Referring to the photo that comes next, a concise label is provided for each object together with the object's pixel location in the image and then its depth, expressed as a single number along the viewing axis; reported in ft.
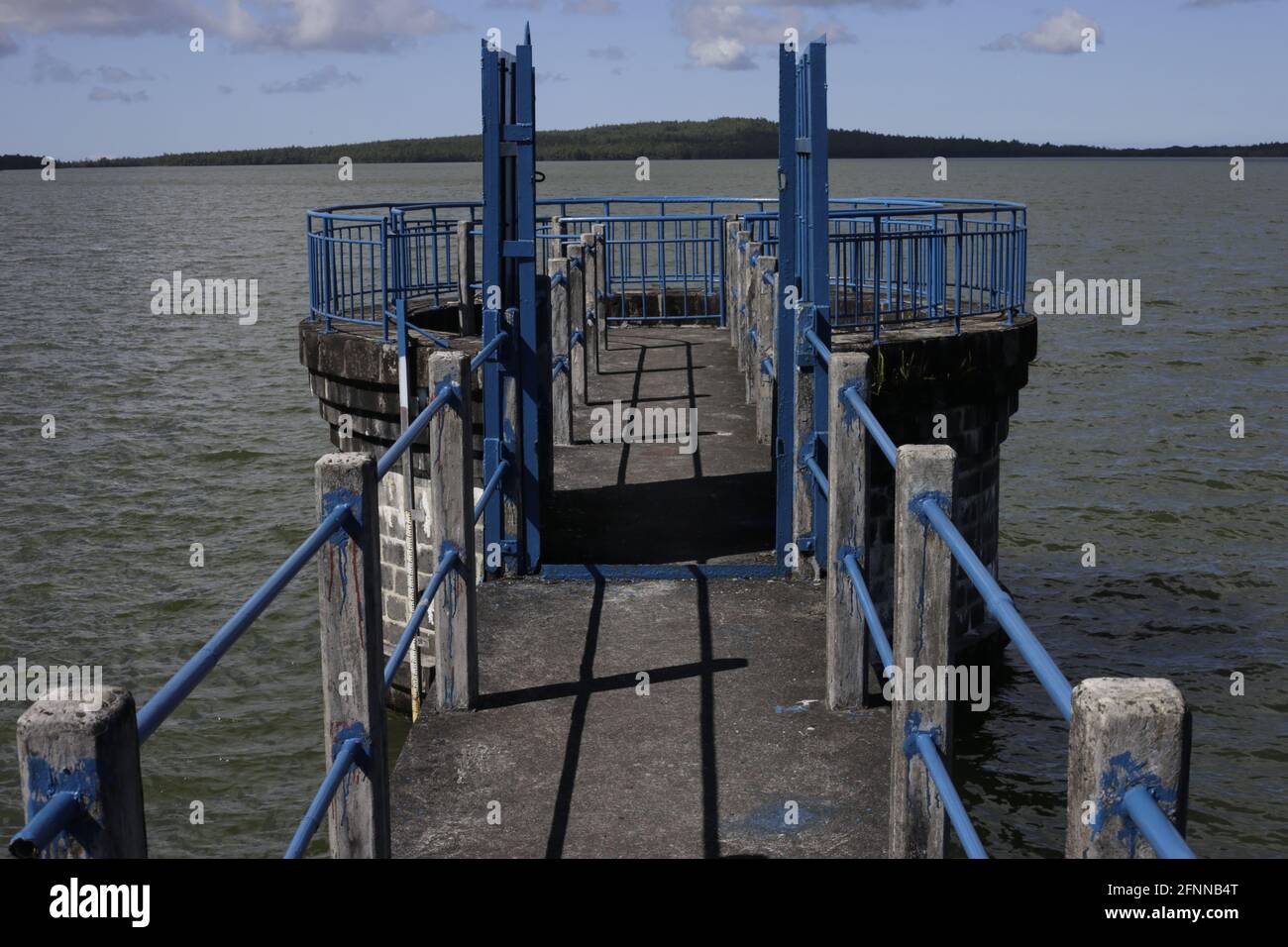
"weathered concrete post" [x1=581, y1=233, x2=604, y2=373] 54.29
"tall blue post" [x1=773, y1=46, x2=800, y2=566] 26.48
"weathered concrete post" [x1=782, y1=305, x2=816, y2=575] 25.54
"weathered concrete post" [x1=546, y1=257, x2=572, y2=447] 41.16
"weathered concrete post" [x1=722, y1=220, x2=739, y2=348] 59.88
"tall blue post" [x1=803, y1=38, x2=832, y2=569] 24.16
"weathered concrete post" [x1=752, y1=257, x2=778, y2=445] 37.11
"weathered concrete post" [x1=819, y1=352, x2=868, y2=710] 19.69
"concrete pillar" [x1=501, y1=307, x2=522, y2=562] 26.00
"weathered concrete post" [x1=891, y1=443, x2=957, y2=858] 13.83
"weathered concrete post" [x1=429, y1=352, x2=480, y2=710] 19.52
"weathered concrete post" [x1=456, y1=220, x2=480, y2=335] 43.78
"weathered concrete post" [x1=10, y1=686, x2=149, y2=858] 7.92
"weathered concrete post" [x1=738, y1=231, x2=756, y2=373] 48.88
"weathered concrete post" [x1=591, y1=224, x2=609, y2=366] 60.34
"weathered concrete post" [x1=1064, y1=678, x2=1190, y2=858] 7.93
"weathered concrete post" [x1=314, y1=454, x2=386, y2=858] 13.28
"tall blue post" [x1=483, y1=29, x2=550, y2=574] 25.90
